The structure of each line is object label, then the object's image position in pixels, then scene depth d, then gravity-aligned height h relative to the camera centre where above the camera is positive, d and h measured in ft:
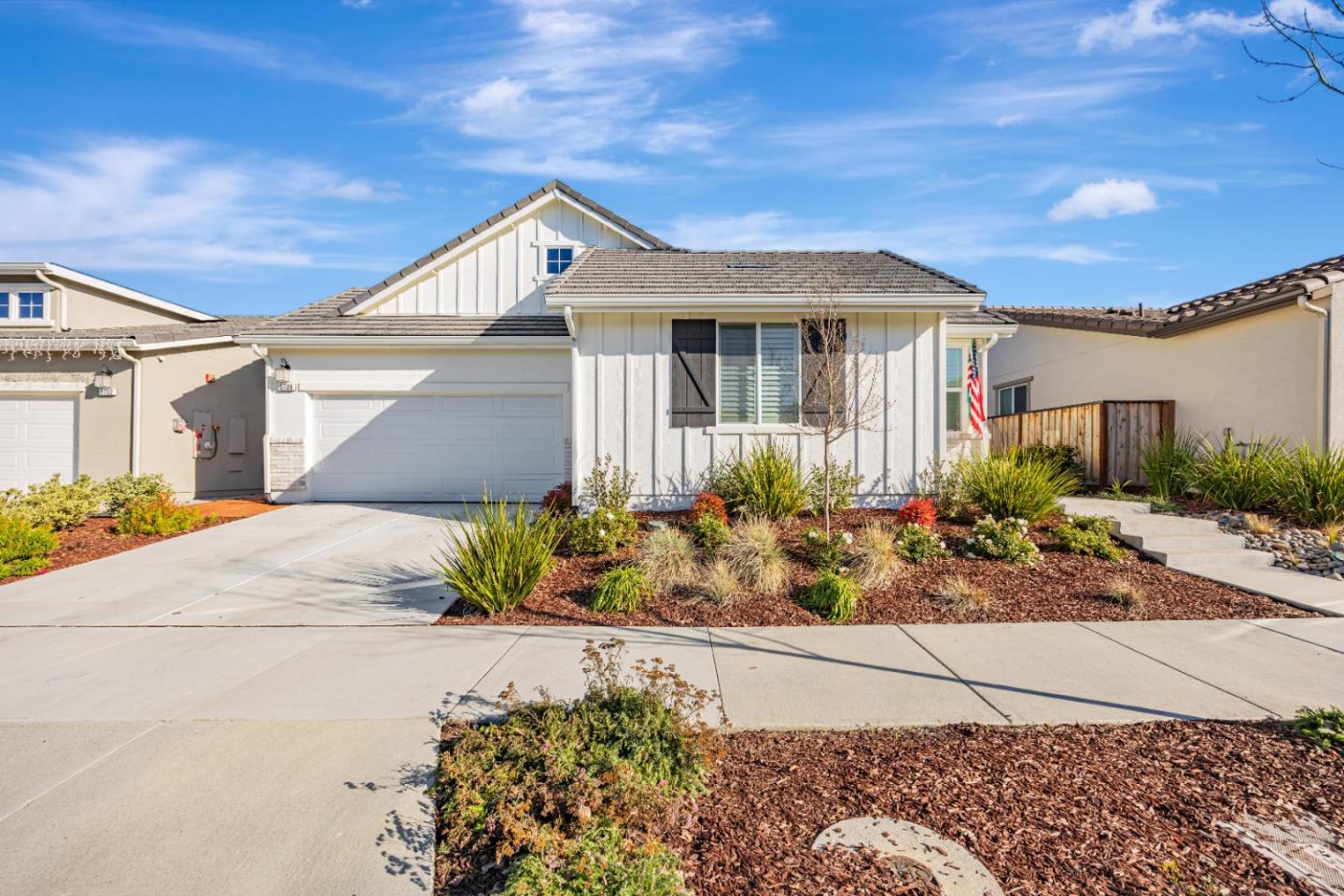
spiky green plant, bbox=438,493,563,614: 20.21 -3.59
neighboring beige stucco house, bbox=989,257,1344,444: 32.50 +5.84
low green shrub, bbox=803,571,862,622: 19.89 -4.53
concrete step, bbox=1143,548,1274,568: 24.89 -4.07
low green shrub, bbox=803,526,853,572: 23.17 -3.59
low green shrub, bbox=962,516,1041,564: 24.47 -3.46
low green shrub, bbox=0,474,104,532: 31.12 -2.72
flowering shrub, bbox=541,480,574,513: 32.48 -2.52
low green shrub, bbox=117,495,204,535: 31.58 -3.44
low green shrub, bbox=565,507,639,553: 25.50 -3.25
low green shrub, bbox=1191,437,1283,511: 30.32 -1.18
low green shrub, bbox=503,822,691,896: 7.75 -5.09
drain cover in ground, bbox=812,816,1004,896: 8.02 -5.19
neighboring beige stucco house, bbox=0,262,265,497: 41.55 +3.37
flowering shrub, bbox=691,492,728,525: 28.07 -2.50
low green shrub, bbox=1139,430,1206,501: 34.30 -0.79
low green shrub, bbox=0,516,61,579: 25.13 -3.93
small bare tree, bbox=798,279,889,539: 29.58 +3.48
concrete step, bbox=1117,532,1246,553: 25.92 -3.62
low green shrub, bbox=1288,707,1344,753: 11.37 -4.89
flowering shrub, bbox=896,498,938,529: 26.84 -2.60
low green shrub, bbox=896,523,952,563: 24.54 -3.61
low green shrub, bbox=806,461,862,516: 30.66 -1.72
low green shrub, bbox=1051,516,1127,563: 25.12 -3.43
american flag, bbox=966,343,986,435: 39.73 +3.15
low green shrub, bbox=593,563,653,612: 20.47 -4.47
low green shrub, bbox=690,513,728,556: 25.13 -3.24
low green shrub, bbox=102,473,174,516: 35.27 -2.34
